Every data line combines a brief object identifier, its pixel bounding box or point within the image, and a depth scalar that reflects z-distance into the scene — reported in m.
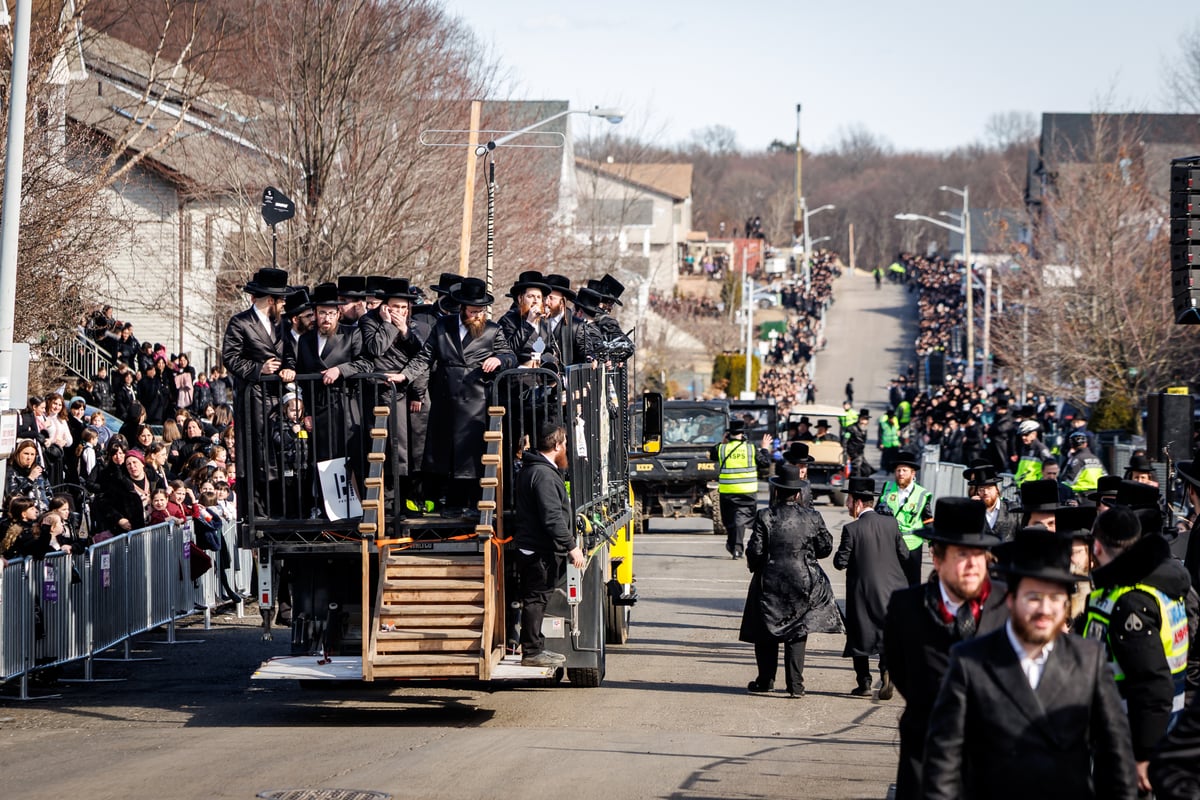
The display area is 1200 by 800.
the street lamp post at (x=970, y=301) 56.03
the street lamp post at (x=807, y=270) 100.32
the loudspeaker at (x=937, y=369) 61.94
